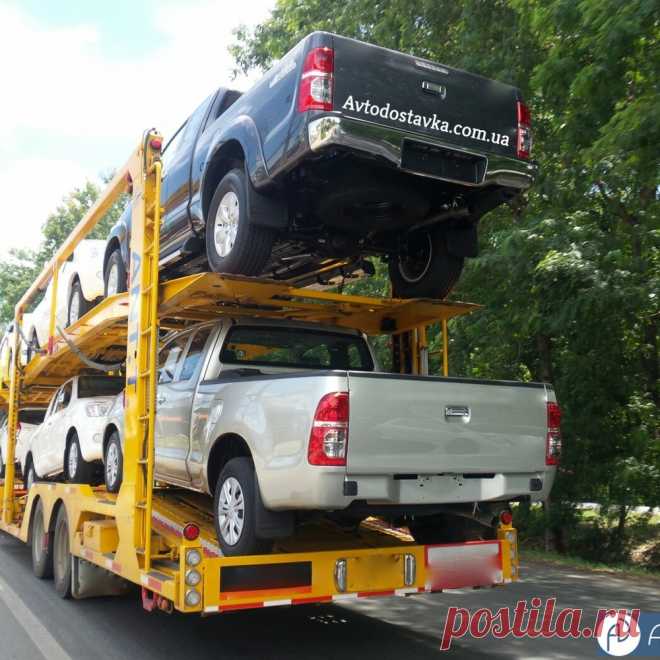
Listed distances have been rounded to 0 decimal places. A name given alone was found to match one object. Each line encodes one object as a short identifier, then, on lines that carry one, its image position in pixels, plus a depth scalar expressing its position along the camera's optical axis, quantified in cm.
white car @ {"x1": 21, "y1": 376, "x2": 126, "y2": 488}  820
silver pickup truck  420
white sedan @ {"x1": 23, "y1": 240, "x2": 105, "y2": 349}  927
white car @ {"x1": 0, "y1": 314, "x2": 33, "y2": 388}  1049
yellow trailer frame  432
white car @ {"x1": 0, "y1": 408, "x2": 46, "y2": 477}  1083
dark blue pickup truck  501
